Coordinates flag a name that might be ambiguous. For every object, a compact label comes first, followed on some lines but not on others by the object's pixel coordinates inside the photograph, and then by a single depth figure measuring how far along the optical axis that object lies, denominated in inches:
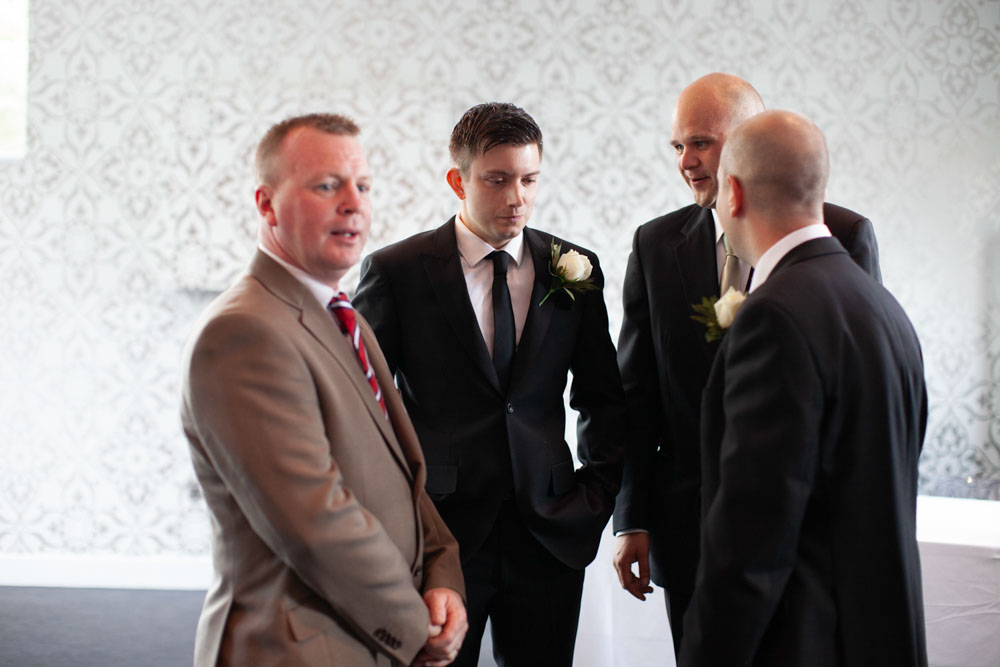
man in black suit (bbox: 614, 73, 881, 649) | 85.8
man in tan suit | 56.5
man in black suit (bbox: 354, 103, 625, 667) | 86.3
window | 181.6
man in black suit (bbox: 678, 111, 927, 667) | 58.2
